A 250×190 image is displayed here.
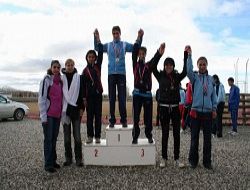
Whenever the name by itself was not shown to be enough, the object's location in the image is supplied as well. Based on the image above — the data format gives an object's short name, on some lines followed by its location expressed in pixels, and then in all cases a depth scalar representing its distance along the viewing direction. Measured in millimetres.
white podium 7961
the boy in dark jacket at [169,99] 7625
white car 20344
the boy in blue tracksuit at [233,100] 13789
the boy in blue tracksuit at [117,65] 7977
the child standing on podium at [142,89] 7965
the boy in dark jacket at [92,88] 7949
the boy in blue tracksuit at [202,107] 7605
